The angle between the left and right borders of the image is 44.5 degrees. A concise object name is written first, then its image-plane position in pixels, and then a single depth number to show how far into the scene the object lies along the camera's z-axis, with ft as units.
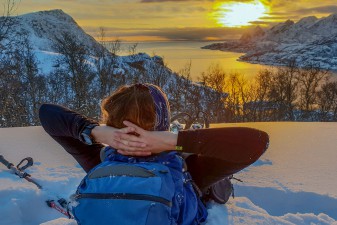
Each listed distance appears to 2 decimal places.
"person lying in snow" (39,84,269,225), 5.67
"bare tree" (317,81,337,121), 113.91
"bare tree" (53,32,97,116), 75.56
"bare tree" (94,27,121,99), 82.58
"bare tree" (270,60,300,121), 105.40
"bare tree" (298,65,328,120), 111.55
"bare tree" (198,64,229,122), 81.97
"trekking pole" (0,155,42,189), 11.66
